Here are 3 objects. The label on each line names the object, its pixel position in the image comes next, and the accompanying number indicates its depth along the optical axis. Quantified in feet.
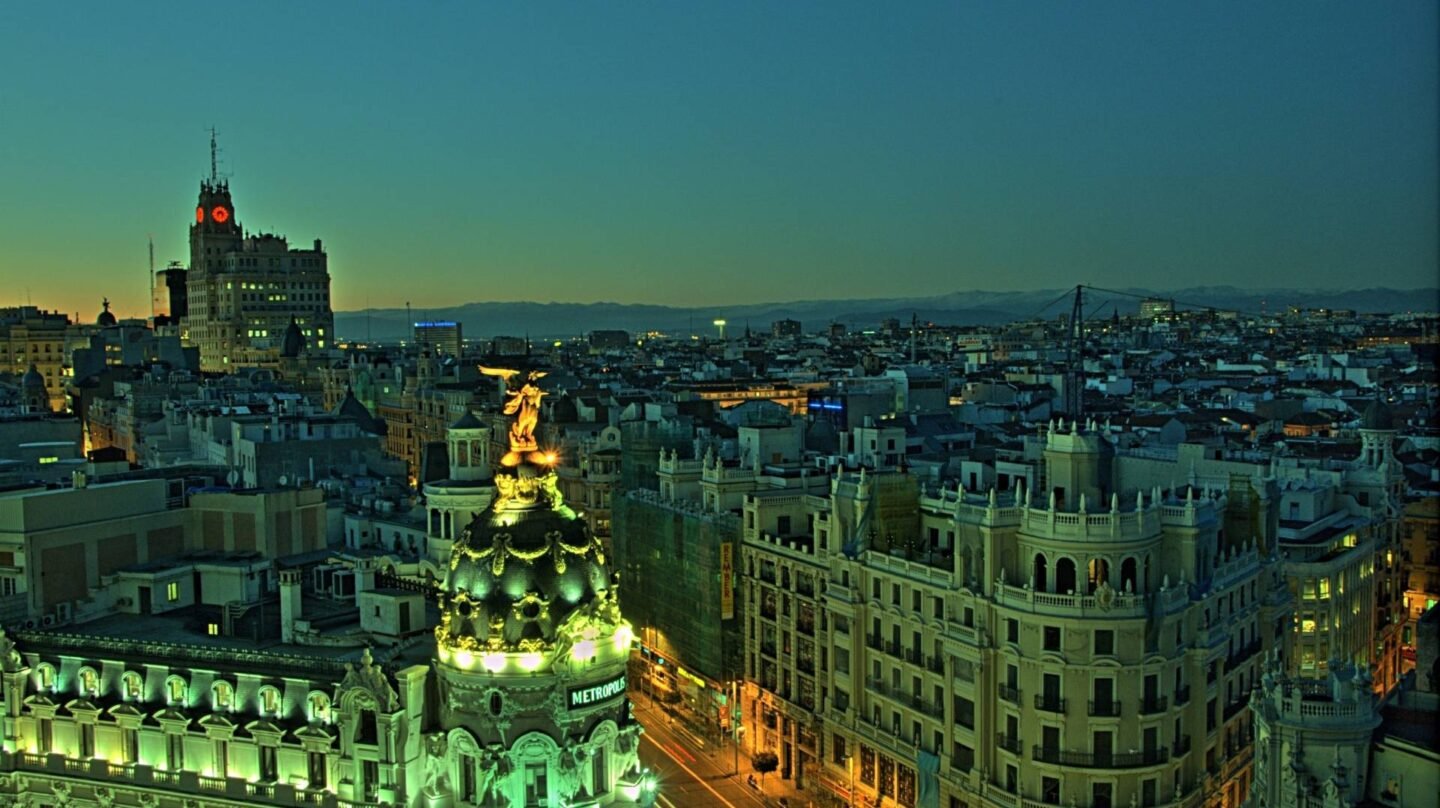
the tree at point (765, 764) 254.88
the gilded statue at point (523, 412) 164.25
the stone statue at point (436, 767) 156.35
